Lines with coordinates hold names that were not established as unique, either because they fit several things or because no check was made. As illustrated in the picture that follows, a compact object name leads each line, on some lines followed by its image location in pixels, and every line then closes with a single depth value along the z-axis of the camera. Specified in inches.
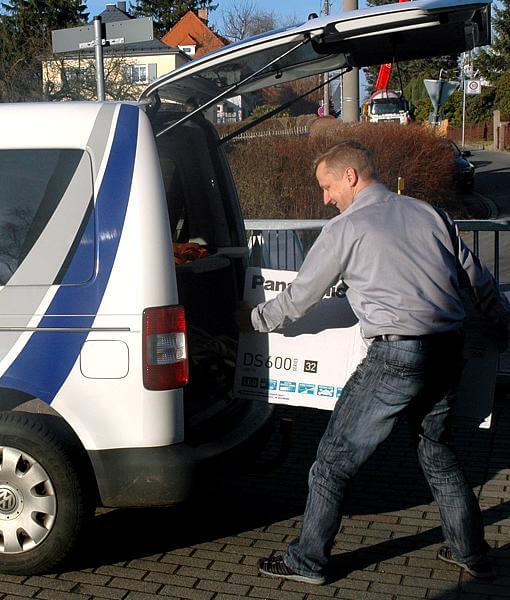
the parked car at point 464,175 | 1111.6
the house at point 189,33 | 2659.9
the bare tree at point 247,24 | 2149.4
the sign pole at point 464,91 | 2341.0
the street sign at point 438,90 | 686.5
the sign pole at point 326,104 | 1382.5
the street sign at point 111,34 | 338.0
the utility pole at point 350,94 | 639.1
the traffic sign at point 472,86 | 2378.2
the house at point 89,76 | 756.6
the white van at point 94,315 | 167.5
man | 163.8
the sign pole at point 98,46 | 325.0
